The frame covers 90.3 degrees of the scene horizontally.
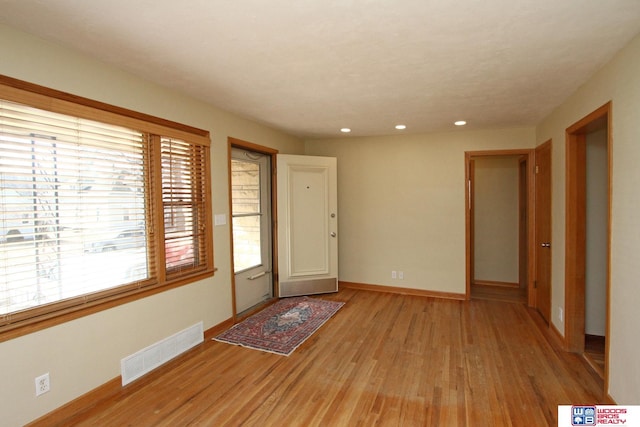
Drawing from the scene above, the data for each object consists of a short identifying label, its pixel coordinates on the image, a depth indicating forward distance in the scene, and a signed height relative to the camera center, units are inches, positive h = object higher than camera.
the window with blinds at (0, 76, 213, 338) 74.1 +0.5
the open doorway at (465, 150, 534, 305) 201.2 -13.2
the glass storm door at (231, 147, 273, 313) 156.0 -8.8
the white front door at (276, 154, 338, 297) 180.7 -9.4
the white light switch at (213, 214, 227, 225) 132.9 -3.8
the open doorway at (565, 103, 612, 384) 115.0 -13.1
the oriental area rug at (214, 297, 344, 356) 125.8 -52.1
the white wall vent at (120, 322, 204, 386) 97.7 -47.9
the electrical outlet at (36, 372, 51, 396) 76.4 -41.4
